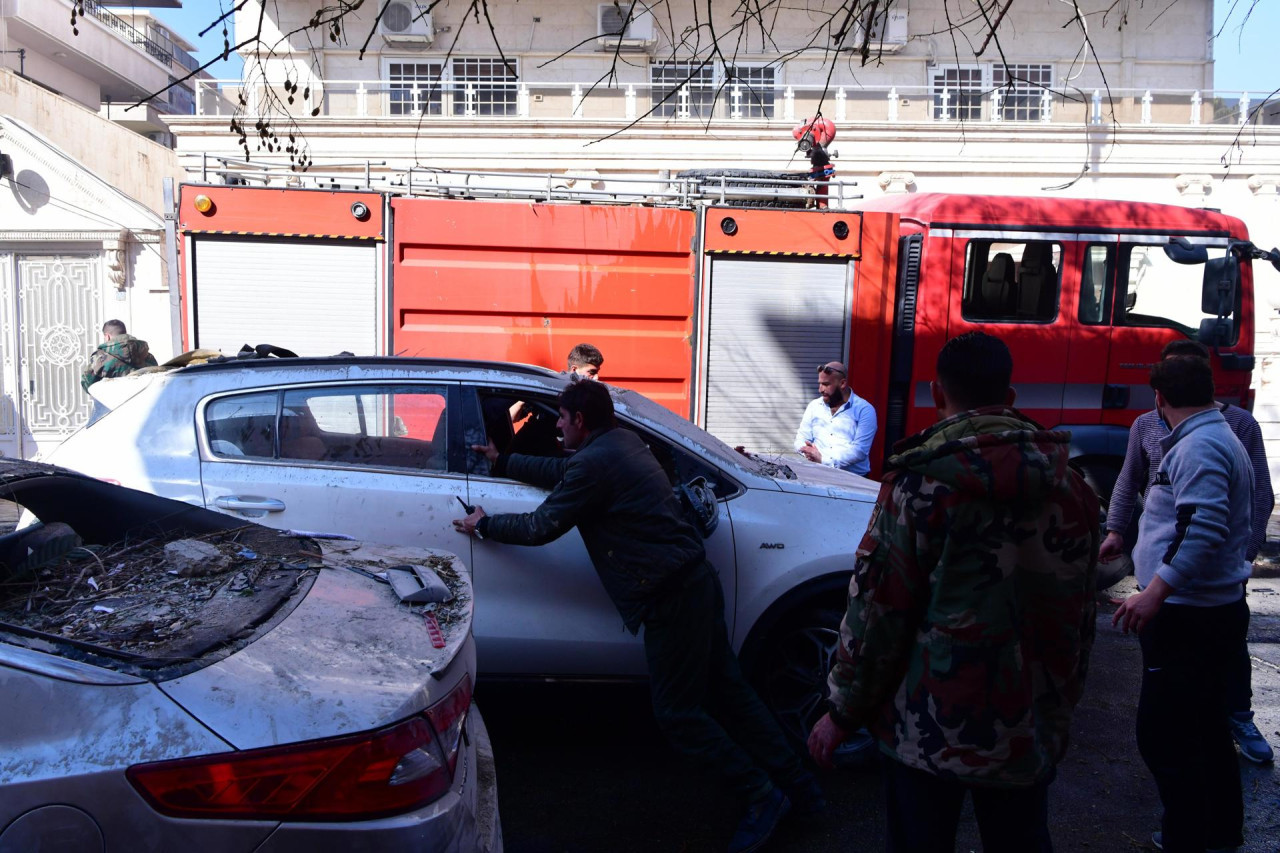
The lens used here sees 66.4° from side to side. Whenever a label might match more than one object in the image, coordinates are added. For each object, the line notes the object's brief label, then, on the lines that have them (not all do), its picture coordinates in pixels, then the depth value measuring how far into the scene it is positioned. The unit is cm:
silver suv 404
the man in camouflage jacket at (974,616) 227
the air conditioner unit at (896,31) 2105
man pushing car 363
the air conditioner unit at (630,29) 2072
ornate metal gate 1216
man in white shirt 634
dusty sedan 186
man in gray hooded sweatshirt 323
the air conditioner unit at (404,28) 2108
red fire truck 696
